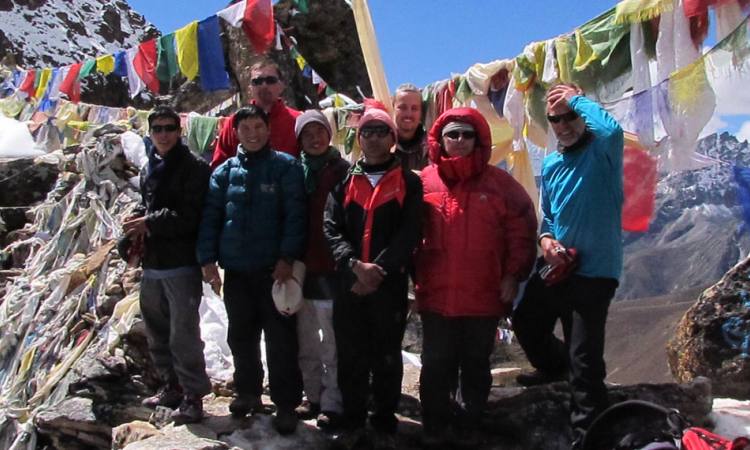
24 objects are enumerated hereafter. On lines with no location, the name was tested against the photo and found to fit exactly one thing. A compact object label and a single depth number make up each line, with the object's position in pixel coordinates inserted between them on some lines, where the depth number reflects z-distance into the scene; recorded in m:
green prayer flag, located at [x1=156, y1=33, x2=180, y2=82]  10.62
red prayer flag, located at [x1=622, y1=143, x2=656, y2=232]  5.23
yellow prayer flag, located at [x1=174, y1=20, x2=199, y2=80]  10.17
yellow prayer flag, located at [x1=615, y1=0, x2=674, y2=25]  5.14
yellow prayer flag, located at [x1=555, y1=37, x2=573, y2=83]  5.84
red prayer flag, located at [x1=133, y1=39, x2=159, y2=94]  11.64
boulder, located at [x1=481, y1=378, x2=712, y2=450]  4.00
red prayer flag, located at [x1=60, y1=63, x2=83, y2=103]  14.34
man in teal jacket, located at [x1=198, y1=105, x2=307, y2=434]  4.01
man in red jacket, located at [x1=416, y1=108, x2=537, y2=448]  3.76
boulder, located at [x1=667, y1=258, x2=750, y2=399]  5.79
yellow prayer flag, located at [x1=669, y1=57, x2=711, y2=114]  4.80
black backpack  3.16
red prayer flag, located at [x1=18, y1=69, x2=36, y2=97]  15.71
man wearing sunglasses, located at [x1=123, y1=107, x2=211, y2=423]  4.17
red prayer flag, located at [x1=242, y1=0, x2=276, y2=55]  9.90
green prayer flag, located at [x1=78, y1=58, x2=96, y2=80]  13.35
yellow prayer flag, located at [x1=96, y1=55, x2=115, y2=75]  12.68
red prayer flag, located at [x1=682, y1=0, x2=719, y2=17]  4.84
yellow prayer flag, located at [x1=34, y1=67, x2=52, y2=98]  15.49
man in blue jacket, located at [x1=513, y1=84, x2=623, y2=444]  3.62
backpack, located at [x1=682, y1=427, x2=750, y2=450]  2.84
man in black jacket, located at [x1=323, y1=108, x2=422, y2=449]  3.78
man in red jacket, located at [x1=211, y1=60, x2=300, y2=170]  4.45
